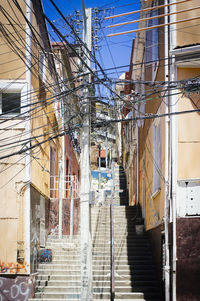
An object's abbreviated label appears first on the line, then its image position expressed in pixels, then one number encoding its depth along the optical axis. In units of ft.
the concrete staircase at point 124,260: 41.34
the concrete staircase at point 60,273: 40.81
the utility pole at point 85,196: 29.14
